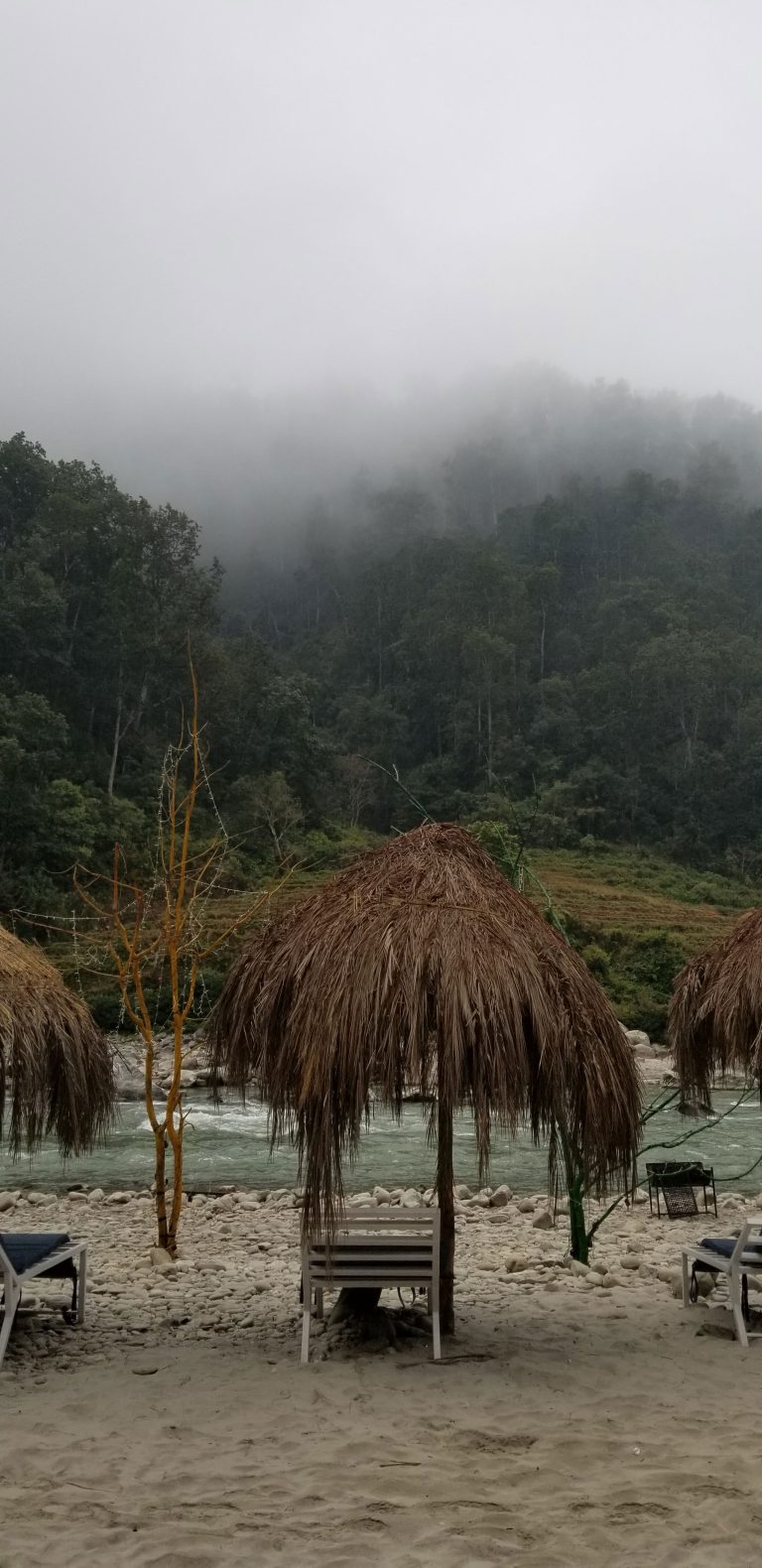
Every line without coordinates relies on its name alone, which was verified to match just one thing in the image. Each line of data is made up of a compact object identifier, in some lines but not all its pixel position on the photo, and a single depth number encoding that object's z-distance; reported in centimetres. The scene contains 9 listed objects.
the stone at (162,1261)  728
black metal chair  934
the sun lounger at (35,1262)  470
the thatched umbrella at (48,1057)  518
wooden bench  466
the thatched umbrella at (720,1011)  592
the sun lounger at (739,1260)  493
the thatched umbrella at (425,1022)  430
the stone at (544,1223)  897
